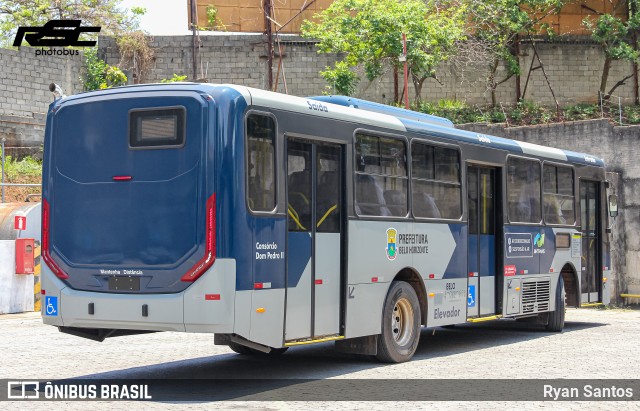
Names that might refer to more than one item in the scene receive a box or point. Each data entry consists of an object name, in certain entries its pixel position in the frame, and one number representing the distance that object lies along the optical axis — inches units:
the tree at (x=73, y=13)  1857.8
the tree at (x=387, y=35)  1622.8
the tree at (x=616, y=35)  1665.8
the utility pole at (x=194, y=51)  1775.3
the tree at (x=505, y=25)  1710.1
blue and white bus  428.5
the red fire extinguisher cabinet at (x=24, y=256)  909.2
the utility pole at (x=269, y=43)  1744.6
